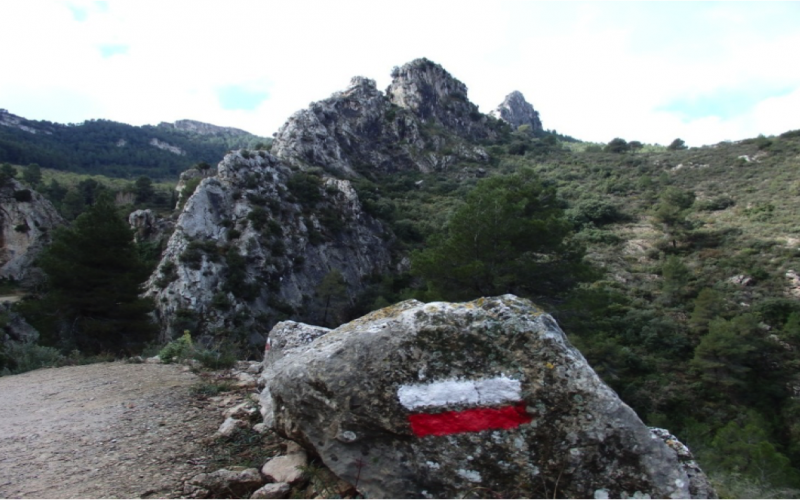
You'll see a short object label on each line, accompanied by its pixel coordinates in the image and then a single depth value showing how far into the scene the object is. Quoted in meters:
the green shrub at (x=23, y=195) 31.70
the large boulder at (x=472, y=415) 2.31
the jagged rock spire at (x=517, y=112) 124.31
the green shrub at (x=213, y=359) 6.38
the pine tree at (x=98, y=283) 13.28
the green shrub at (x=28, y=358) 7.35
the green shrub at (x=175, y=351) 7.07
